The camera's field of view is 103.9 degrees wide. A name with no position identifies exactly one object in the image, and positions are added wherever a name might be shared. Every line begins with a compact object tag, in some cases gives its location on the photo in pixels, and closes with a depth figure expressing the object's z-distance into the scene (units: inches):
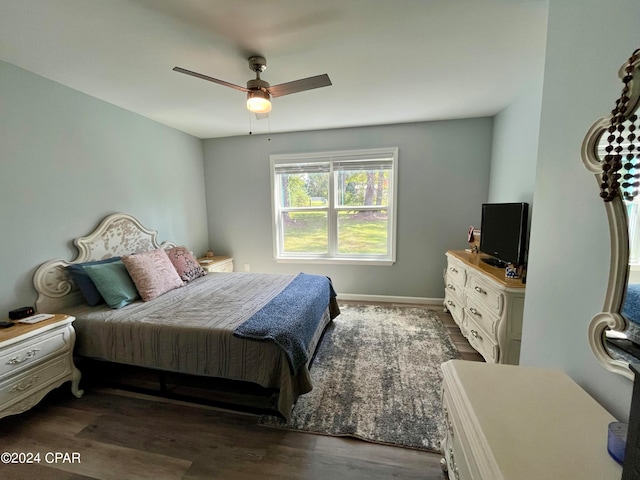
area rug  64.0
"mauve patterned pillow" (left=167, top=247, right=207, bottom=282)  115.7
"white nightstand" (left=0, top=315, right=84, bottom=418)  61.2
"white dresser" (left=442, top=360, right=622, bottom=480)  26.9
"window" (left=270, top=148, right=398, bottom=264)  143.9
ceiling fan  69.7
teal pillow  86.2
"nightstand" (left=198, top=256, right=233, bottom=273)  142.1
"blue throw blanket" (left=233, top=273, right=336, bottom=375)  65.4
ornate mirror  30.9
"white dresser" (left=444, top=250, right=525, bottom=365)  73.4
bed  65.7
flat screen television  83.2
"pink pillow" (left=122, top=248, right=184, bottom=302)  93.7
